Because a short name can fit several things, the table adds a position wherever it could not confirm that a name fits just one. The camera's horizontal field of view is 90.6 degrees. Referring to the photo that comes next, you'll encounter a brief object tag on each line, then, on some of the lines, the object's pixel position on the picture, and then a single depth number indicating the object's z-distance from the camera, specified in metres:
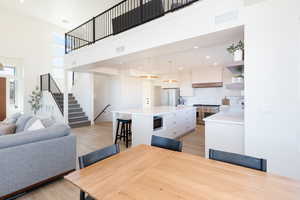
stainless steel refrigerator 7.90
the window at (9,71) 6.53
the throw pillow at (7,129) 2.82
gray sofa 1.83
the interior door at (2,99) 6.46
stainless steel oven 6.78
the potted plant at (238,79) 2.59
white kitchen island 3.56
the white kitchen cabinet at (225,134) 2.36
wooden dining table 0.87
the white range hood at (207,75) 6.57
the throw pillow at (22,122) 3.27
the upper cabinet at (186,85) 7.57
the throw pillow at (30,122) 3.03
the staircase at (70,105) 6.41
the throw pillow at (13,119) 3.69
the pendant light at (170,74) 6.63
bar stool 3.89
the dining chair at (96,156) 1.25
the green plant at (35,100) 6.84
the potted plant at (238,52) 2.36
